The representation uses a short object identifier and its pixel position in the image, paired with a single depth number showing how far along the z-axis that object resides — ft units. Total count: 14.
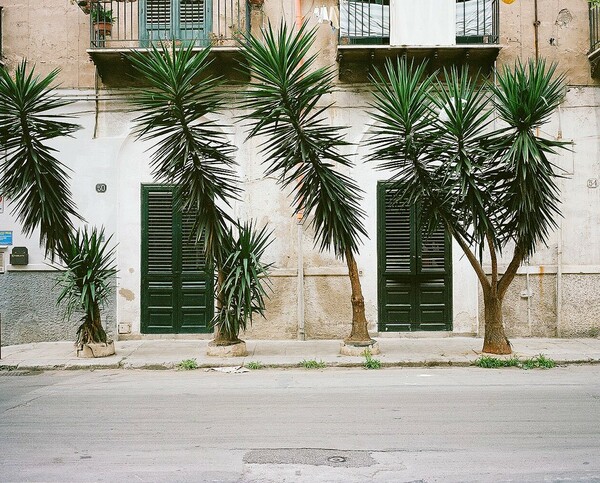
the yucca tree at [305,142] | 33.47
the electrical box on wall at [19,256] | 42.14
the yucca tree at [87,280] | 35.50
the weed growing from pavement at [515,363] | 34.19
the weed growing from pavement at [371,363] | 34.40
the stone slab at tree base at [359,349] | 36.42
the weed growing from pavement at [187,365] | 34.55
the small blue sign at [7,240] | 42.52
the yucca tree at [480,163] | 33.14
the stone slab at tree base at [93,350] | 36.63
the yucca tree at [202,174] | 33.24
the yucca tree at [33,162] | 33.86
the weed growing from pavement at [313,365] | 34.60
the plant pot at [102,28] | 42.02
